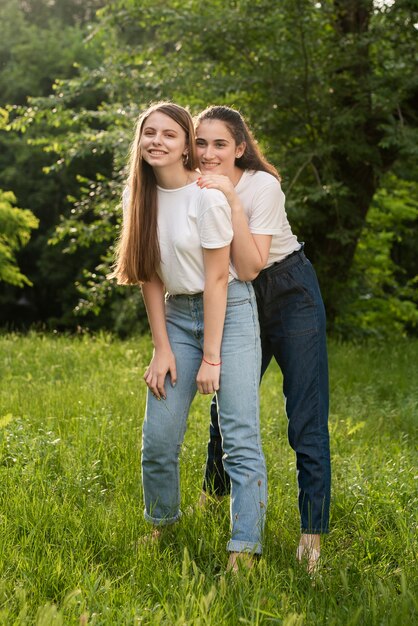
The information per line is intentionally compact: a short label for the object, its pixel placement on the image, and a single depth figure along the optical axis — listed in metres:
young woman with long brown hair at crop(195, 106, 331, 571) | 3.29
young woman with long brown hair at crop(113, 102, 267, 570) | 3.10
